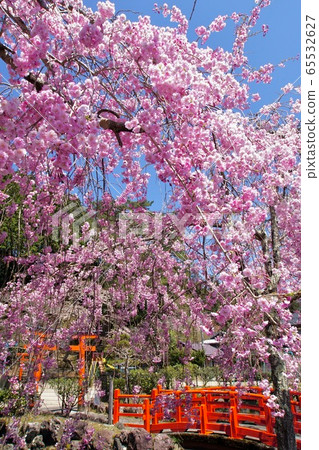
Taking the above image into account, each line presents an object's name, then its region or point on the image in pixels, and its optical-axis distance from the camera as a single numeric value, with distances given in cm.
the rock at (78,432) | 658
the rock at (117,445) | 613
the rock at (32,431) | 671
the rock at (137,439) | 602
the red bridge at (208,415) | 564
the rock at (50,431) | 680
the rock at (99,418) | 790
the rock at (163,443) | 612
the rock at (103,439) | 614
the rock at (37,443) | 659
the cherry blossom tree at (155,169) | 187
